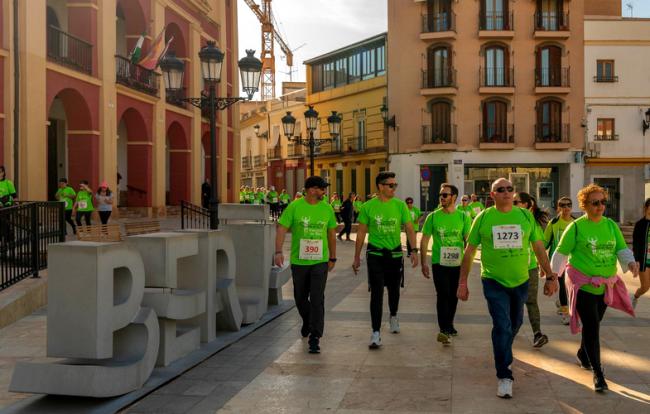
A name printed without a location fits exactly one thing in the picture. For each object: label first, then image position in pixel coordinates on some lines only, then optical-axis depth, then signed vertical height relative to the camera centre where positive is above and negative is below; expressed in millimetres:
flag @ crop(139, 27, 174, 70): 23869 +4788
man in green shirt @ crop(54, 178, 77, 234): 17953 +276
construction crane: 97000 +21874
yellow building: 45375 +6137
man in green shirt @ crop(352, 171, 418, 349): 7961 -382
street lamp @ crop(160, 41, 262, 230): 12086 +2259
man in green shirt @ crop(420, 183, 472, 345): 8102 -605
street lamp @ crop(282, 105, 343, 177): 23078 +2501
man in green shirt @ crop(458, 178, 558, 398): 6117 -459
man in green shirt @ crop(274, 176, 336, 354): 7836 -419
